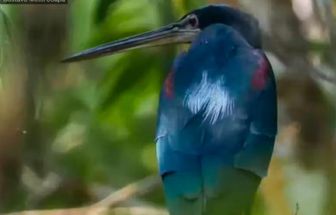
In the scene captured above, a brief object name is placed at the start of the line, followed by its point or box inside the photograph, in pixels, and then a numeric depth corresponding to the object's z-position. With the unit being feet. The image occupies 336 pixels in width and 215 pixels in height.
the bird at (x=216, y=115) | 17.50
